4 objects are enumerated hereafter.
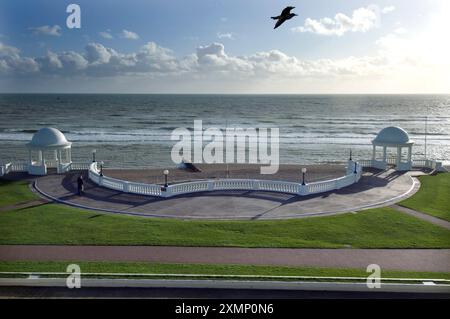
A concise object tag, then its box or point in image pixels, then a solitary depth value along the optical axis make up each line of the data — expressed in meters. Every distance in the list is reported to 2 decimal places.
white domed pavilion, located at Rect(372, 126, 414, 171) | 33.31
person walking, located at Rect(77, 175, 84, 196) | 24.73
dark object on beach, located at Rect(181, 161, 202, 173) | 34.08
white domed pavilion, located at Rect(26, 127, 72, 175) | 31.34
